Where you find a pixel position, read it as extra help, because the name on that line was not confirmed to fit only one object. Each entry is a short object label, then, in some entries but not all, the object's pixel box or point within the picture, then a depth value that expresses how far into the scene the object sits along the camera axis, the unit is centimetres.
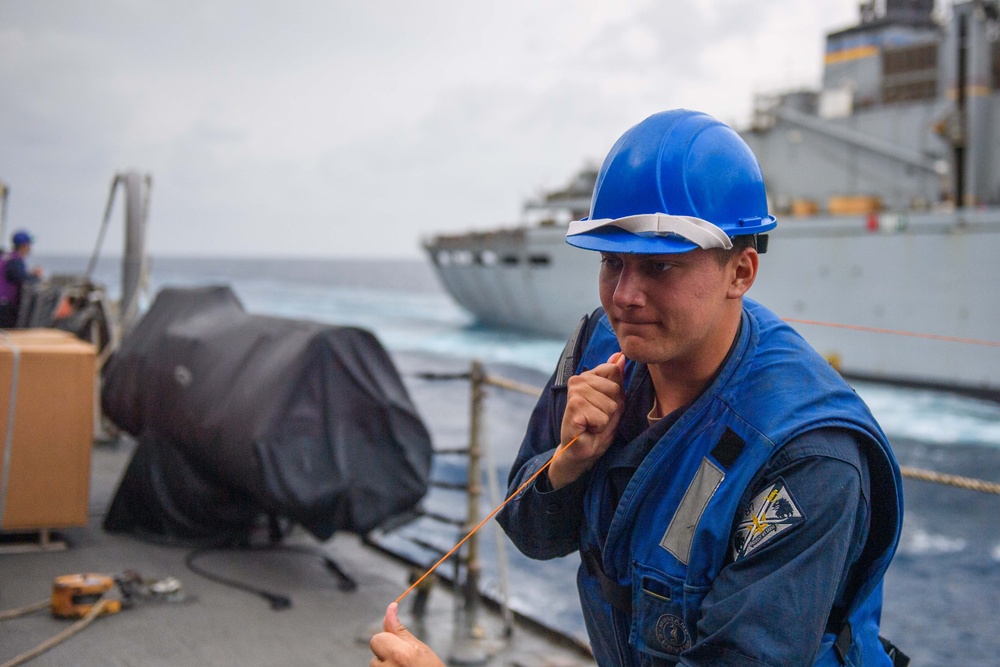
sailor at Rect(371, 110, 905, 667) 117
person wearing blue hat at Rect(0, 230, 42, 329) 854
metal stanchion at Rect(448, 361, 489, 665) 403
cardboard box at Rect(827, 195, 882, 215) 2461
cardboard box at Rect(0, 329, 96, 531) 429
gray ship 2189
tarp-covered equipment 428
